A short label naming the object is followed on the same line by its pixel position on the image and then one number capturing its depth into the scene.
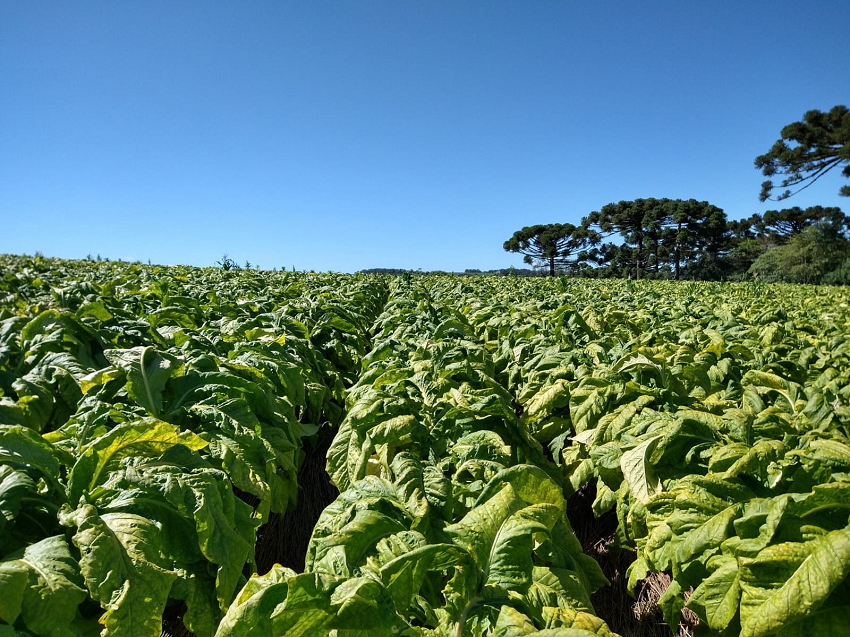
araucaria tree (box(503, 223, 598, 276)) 82.56
